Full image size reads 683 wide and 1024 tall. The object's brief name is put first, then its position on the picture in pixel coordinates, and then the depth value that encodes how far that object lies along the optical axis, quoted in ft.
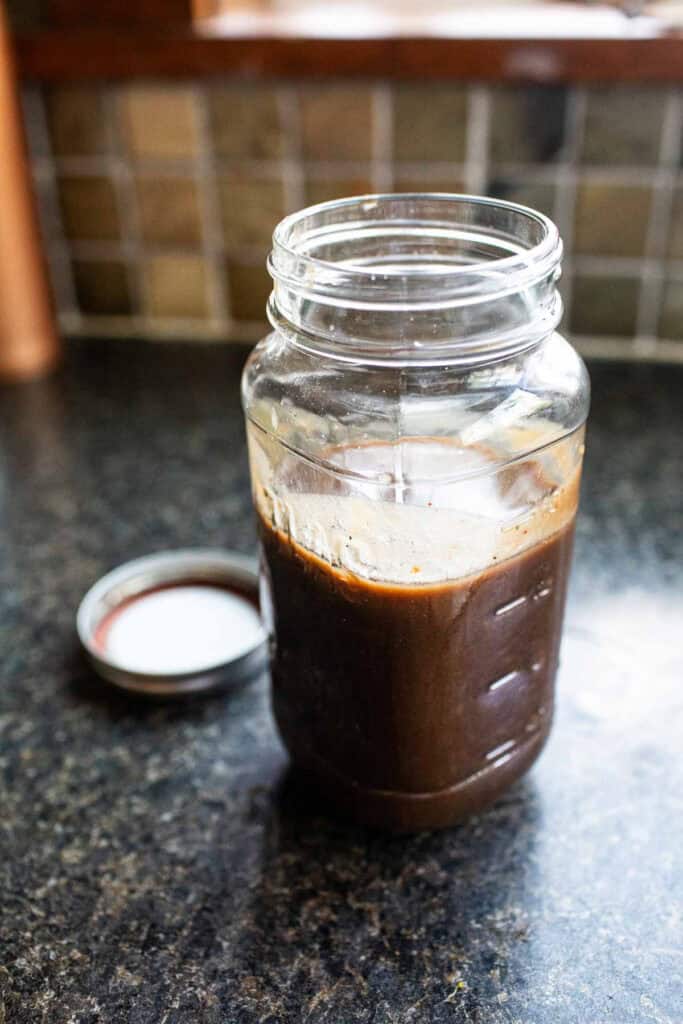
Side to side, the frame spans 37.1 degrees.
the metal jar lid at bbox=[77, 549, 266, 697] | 2.37
